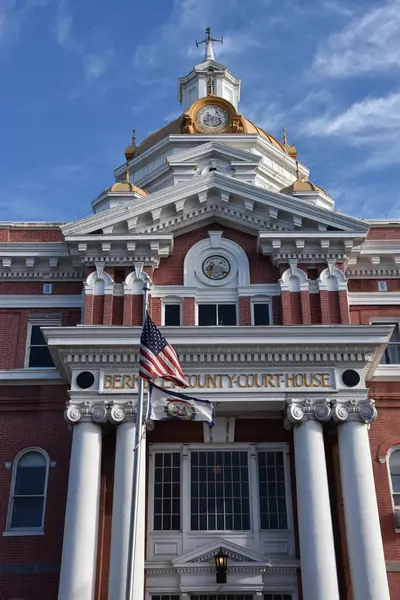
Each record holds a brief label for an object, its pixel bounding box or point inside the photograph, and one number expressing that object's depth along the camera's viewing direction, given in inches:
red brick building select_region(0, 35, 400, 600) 769.6
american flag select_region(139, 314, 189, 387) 682.2
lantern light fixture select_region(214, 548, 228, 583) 796.0
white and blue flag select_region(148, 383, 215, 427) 720.3
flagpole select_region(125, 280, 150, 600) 605.6
